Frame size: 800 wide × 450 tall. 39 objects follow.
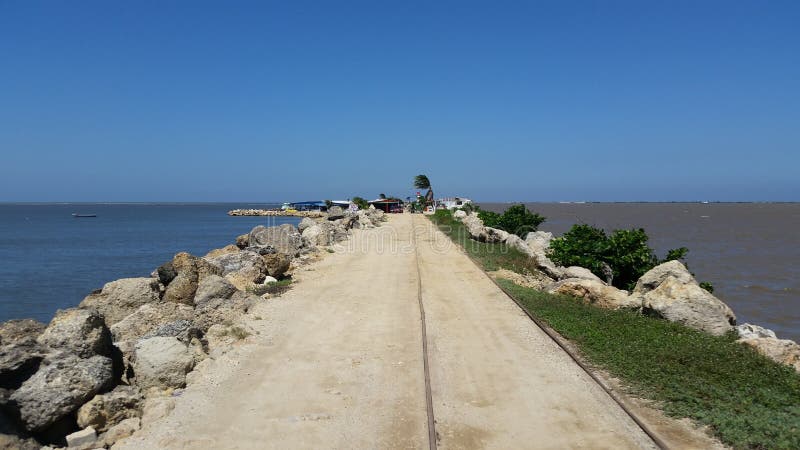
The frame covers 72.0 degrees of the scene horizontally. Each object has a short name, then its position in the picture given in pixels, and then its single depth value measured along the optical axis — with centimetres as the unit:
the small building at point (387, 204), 7419
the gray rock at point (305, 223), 3319
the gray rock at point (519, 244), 2268
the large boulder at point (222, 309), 1116
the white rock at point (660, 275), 1336
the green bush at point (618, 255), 1772
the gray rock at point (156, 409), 692
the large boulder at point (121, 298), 1209
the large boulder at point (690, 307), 1093
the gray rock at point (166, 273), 1433
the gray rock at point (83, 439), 628
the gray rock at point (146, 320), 1026
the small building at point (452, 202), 7224
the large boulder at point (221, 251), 2055
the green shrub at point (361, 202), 7312
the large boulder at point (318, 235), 2642
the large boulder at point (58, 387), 645
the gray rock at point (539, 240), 2540
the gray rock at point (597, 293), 1265
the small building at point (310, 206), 11338
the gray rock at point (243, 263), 1598
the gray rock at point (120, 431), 641
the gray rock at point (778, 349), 902
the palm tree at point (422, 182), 9139
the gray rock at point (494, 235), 2821
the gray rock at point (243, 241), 2503
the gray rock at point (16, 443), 599
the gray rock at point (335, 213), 4428
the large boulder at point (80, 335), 770
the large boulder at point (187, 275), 1320
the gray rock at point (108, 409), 661
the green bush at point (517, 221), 3306
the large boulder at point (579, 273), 1573
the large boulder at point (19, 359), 684
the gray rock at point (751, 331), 1089
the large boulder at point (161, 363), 789
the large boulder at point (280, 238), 2216
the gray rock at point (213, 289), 1253
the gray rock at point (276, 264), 1678
